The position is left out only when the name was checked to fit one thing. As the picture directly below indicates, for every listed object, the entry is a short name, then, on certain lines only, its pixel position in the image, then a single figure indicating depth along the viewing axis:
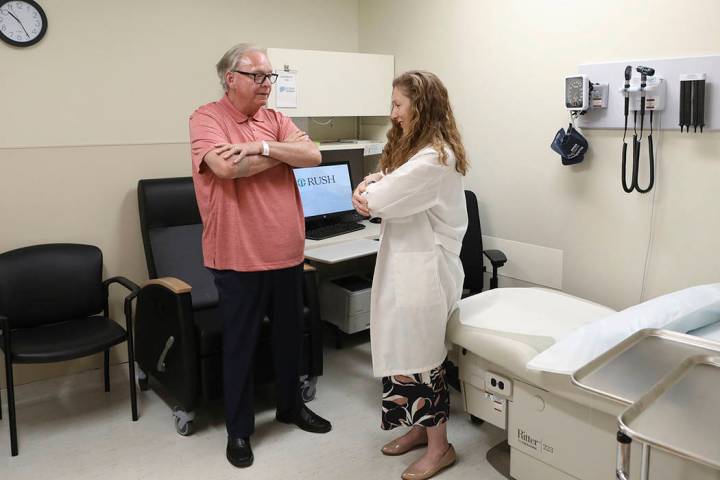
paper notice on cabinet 3.36
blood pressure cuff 2.72
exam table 1.95
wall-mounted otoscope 2.45
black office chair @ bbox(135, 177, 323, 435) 2.58
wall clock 2.79
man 2.30
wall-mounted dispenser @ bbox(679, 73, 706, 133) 2.33
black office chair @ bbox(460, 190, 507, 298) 3.16
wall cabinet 3.39
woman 2.15
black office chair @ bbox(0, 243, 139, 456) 2.54
